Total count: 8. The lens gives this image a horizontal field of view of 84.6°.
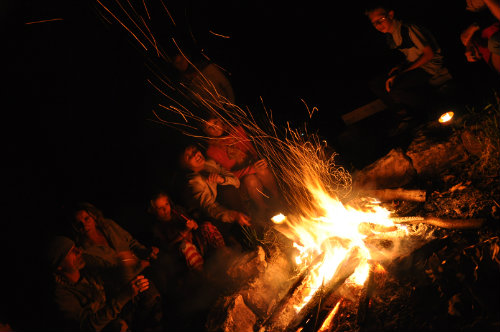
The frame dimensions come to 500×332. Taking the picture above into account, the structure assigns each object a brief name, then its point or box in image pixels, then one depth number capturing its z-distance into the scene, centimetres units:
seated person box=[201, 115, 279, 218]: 552
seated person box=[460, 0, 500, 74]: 363
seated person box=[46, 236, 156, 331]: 389
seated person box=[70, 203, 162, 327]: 454
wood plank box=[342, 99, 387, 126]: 625
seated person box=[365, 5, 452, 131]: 448
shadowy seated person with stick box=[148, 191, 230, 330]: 471
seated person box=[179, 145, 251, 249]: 516
